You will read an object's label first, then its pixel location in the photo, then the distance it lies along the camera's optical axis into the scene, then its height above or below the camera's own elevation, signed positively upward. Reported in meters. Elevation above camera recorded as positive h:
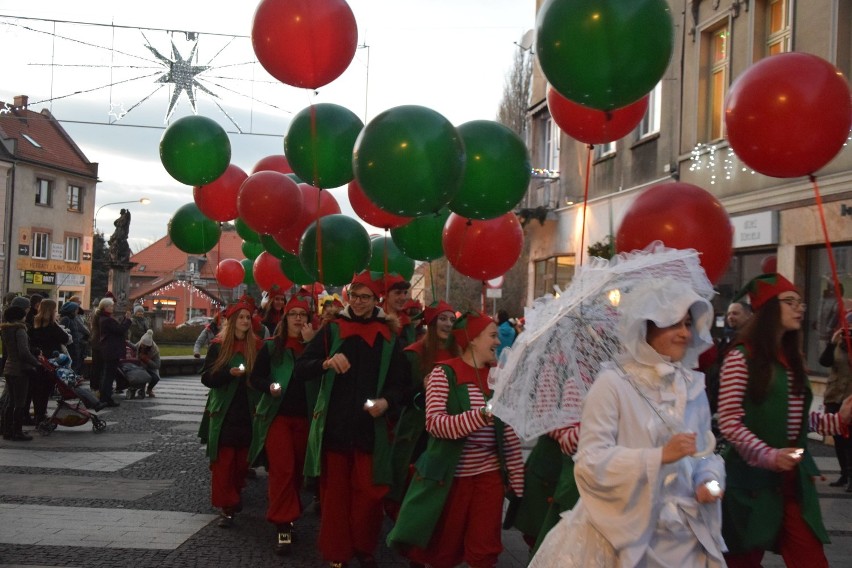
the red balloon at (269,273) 11.63 +0.52
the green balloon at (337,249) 8.39 +0.60
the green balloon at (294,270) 10.39 +0.50
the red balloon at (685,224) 5.46 +0.60
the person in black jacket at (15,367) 11.74 -0.72
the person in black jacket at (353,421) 6.29 -0.67
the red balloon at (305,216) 9.43 +1.00
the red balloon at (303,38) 7.00 +2.02
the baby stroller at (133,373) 16.80 -1.06
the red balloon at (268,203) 8.95 +1.03
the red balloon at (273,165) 10.95 +1.69
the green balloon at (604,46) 5.33 +1.56
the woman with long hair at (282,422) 6.92 -0.78
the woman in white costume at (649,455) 3.37 -0.43
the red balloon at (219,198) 10.22 +1.21
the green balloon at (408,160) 6.08 +1.01
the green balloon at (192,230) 11.07 +0.94
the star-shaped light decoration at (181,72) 18.33 +4.51
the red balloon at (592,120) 6.84 +1.47
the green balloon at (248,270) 13.38 +0.62
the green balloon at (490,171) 6.93 +1.09
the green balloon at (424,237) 8.74 +0.76
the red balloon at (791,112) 5.40 +1.24
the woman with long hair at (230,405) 7.68 -0.72
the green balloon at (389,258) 10.05 +0.65
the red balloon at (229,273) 13.16 +0.56
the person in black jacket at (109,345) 15.89 -0.56
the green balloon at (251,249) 12.84 +0.88
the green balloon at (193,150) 9.53 +1.60
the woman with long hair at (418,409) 6.36 -0.58
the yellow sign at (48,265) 51.44 +2.34
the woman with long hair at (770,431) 4.82 -0.49
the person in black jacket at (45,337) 12.79 -0.38
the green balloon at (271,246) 10.39 +0.75
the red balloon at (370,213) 8.32 +0.93
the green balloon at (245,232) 11.32 +0.98
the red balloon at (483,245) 7.83 +0.64
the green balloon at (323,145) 7.97 +1.42
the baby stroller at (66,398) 12.44 -1.14
